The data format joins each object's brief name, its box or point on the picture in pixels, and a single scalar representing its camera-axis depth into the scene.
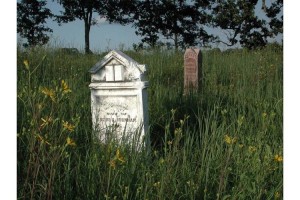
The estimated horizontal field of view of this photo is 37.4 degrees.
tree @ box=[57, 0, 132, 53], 22.97
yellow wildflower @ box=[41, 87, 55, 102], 2.56
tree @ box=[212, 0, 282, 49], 24.28
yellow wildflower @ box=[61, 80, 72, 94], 2.62
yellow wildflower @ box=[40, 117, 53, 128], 2.40
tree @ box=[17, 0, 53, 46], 22.86
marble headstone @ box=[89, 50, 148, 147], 4.28
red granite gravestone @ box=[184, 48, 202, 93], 7.11
